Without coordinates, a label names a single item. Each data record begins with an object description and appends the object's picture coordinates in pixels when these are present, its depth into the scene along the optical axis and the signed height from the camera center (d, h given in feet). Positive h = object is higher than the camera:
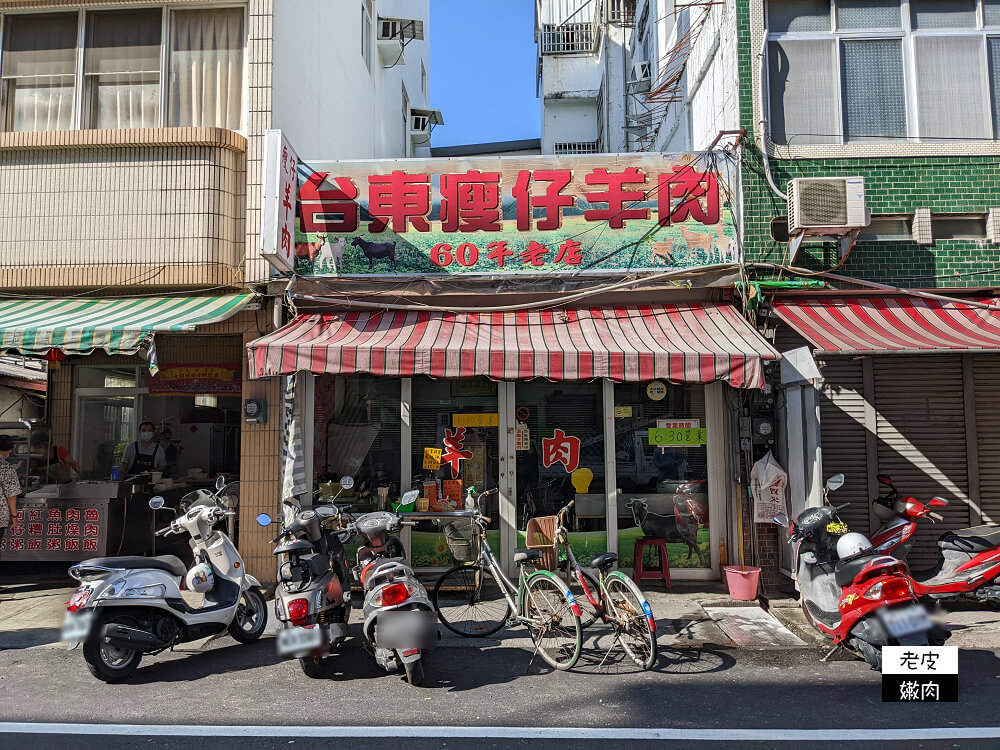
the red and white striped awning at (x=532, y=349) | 23.67 +2.83
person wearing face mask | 35.58 -0.89
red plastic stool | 27.63 -5.13
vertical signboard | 25.25 +8.30
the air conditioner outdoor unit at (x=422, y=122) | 65.51 +28.84
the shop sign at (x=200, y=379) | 34.86 +2.70
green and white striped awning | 24.29 +4.13
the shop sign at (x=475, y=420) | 29.25 +0.50
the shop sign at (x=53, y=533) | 30.35 -4.10
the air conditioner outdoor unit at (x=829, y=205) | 25.94 +8.13
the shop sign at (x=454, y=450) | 29.19 -0.71
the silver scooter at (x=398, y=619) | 17.42 -4.55
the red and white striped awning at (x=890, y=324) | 23.59 +3.75
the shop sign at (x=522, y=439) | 29.12 -0.29
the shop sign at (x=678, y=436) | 28.66 -0.23
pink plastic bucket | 25.66 -5.43
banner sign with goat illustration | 28.27 +8.58
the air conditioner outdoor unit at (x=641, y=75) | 52.53 +27.17
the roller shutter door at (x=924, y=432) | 27.45 -0.15
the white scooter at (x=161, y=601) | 18.16 -4.49
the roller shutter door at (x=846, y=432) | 27.50 -0.12
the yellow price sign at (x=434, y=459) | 29.19 -1.07
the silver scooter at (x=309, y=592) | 17.99 -4.13
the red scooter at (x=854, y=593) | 17.28 -4.24
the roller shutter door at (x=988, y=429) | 27.43 -0.05
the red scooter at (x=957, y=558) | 22.40 -4.23
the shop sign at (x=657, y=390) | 28.76 +1.63
